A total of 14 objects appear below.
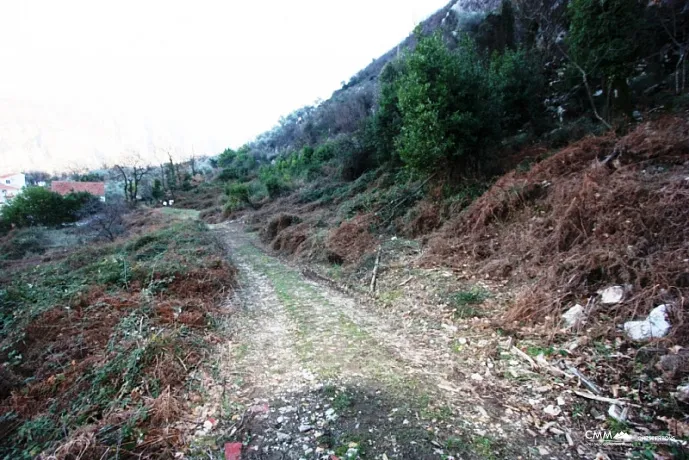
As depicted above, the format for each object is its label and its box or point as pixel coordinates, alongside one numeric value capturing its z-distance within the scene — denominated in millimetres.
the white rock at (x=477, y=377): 3408
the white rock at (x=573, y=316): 3641
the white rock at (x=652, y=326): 3018
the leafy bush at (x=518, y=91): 11312
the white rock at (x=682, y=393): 2449
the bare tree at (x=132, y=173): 39966
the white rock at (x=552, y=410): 2767
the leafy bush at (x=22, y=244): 18111
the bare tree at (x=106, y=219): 20719
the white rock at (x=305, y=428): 2824
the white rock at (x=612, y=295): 3594
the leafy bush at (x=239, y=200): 23373
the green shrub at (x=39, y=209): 27639
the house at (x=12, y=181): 56250
